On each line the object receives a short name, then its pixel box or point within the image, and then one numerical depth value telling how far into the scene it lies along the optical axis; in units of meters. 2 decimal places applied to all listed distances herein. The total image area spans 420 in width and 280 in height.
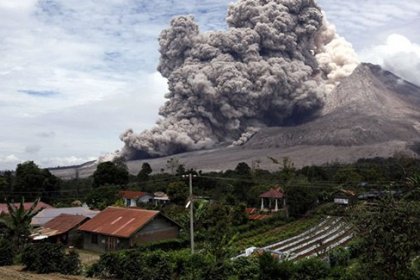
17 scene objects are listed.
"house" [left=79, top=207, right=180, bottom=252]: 40.65
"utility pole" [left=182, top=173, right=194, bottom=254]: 32.69
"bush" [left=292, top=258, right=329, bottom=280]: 23.39
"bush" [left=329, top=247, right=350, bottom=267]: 33.87
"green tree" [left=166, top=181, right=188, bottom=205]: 67.86
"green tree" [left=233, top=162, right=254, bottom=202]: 70.88
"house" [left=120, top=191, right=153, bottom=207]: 72.69
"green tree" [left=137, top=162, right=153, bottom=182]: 85.98
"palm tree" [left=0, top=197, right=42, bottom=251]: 36.25
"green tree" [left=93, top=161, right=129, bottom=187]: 76.12
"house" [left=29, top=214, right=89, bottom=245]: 44.79
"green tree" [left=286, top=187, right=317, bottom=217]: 61.22
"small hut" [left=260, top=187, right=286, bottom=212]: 67.75
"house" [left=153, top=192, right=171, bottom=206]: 74.10
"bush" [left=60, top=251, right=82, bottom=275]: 28.41
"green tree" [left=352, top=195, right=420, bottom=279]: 17.03
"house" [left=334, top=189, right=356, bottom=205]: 64.50
